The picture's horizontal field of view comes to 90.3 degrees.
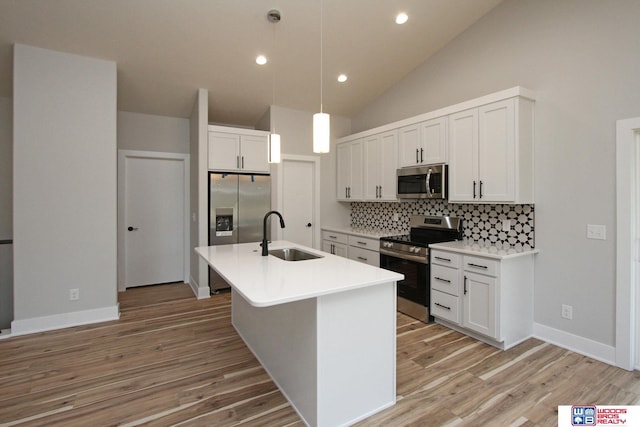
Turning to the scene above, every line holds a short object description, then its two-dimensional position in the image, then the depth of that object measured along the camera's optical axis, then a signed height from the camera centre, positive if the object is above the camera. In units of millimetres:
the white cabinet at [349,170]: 4820 +674
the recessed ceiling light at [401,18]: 3295 +2043
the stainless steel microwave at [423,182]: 3512 +368
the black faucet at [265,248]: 2672 -299
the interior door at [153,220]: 4723 -125
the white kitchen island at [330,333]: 1782 -734
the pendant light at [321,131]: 2105 +542
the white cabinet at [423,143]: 3533 +830
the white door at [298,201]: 5023 +191
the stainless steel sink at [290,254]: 2931 -383
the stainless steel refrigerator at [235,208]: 4422 +68
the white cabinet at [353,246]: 4125 -477
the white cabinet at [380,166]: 4211 +654
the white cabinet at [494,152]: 2891 +596
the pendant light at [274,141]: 2801 +632
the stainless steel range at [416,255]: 3443 -484
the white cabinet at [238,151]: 4384 +882
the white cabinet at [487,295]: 2789 -765
